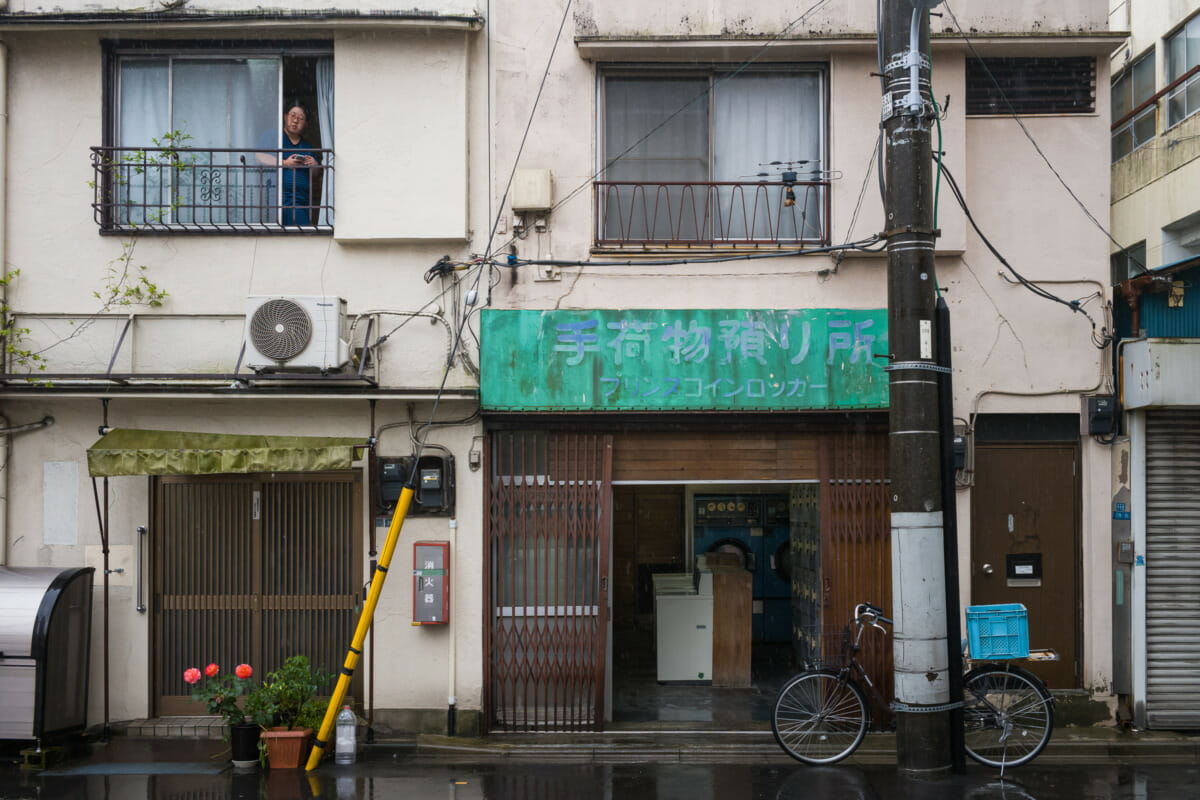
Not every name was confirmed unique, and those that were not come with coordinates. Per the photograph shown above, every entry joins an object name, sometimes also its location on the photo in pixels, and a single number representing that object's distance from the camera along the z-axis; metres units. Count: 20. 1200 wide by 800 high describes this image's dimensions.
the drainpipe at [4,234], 8.57
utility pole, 6.63
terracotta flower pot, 7.60
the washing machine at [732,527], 12.42
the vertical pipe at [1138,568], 8.58
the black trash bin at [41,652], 7.55
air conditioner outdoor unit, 8.15
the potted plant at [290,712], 7.62
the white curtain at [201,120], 8.91
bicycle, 7.52
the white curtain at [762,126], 9.09
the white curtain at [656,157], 8.99
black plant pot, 7.71
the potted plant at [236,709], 7.67
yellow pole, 7.56
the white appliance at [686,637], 10.34
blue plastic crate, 7.42
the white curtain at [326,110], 8.88
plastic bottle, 7.88
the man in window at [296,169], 8.83
